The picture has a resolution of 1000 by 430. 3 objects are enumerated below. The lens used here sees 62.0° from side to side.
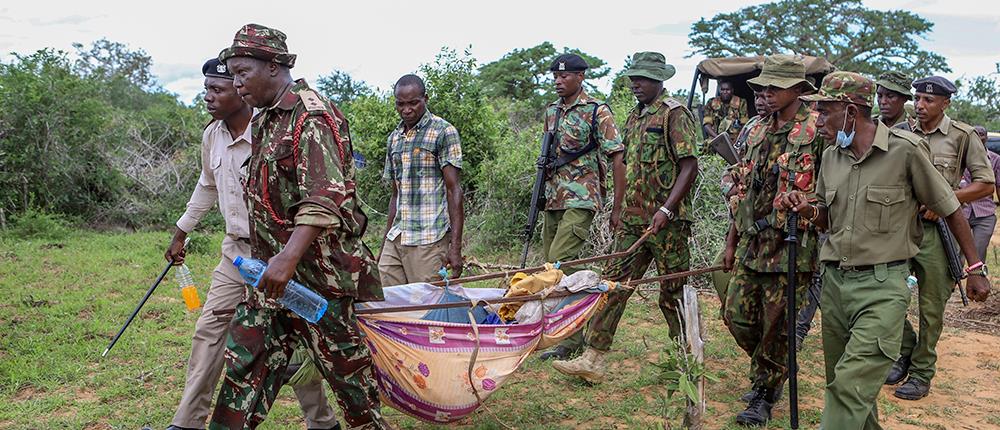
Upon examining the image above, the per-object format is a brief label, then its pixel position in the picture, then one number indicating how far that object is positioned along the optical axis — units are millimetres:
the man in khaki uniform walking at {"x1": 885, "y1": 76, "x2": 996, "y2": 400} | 4914
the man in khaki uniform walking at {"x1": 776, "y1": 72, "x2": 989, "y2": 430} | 3410
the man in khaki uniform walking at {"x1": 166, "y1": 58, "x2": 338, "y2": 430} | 3838
